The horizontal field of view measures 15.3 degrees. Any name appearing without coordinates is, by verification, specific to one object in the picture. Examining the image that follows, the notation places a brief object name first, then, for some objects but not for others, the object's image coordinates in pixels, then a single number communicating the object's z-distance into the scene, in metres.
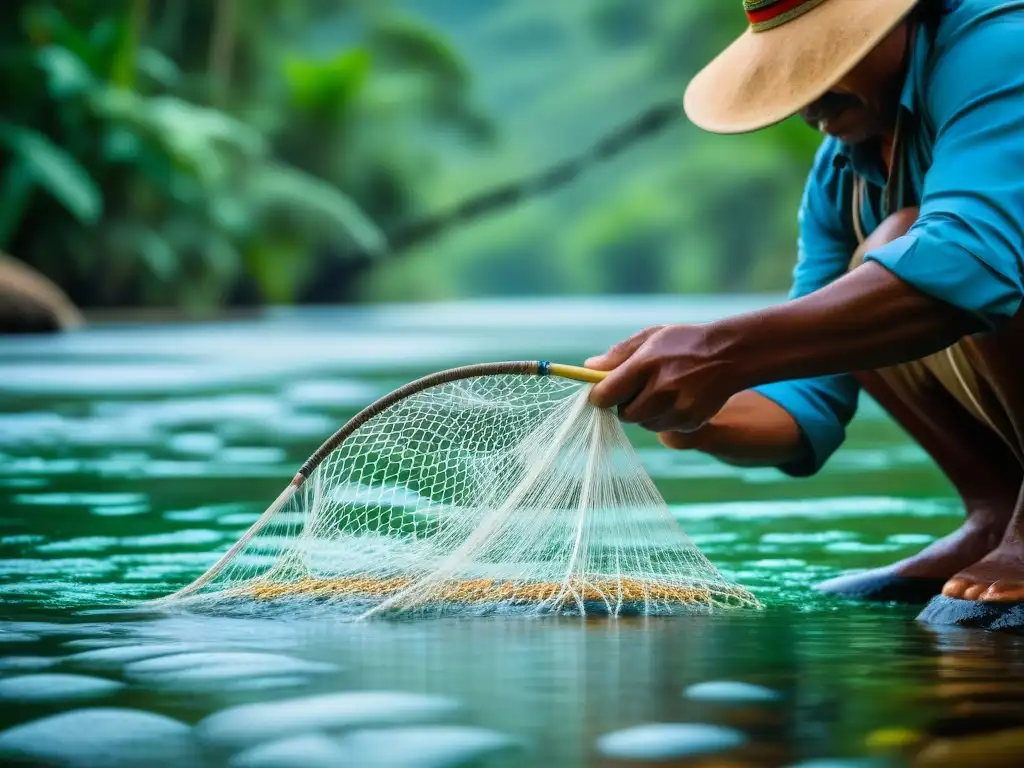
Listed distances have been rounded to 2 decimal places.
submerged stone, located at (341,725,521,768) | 3.11
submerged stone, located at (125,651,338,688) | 3.39
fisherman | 3.57
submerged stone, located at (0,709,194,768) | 3.12
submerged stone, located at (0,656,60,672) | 3.44
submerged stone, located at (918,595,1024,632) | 3.66
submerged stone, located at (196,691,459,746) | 3.18
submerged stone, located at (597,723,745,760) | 3.12
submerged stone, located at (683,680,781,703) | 3.31
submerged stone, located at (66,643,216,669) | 3.46
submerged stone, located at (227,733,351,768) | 3.10
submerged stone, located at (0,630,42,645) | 3.57
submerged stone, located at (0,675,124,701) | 3.32
